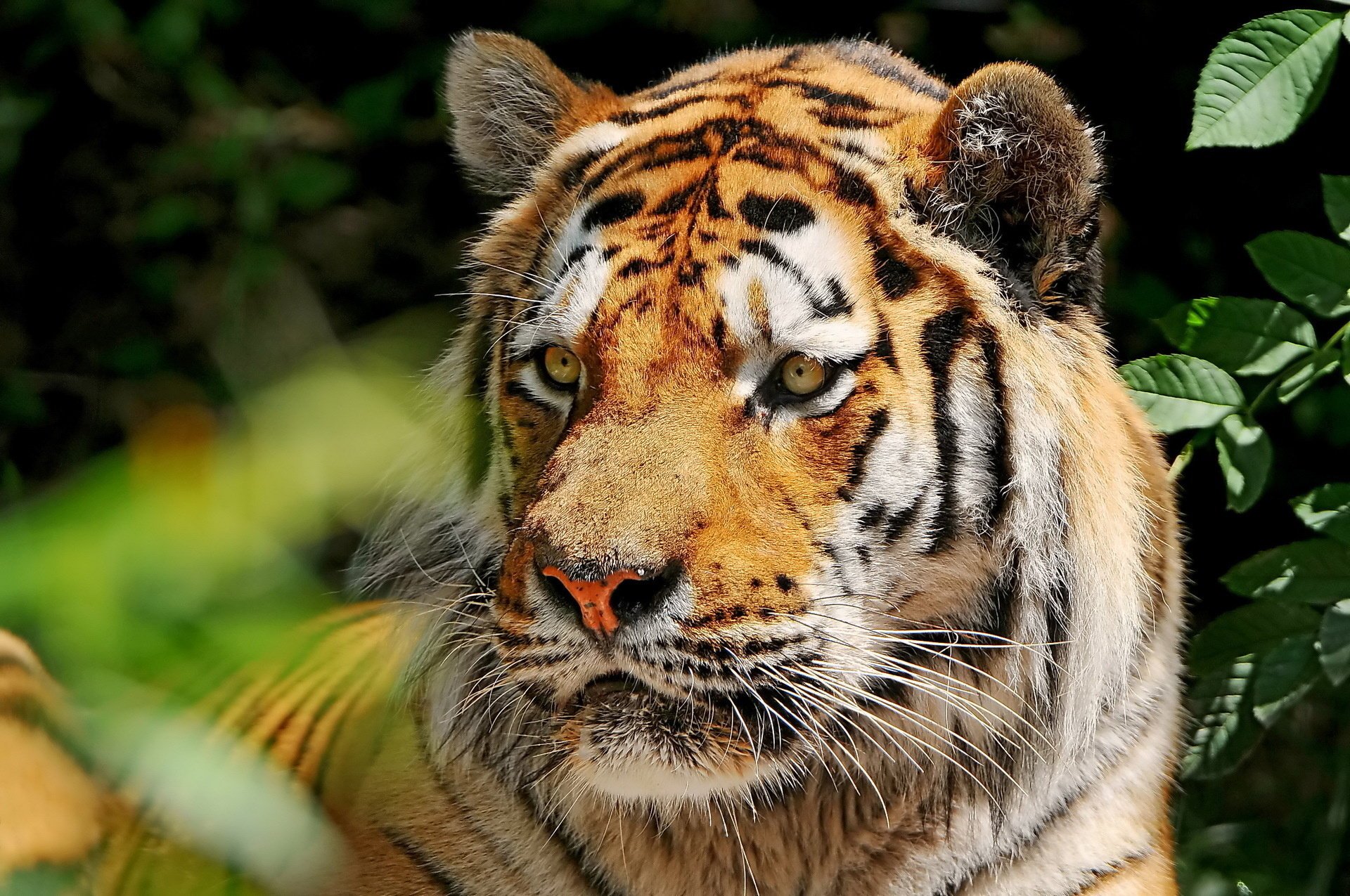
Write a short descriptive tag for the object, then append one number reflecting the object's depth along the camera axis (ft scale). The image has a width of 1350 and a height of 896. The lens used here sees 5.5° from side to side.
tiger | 21.23
